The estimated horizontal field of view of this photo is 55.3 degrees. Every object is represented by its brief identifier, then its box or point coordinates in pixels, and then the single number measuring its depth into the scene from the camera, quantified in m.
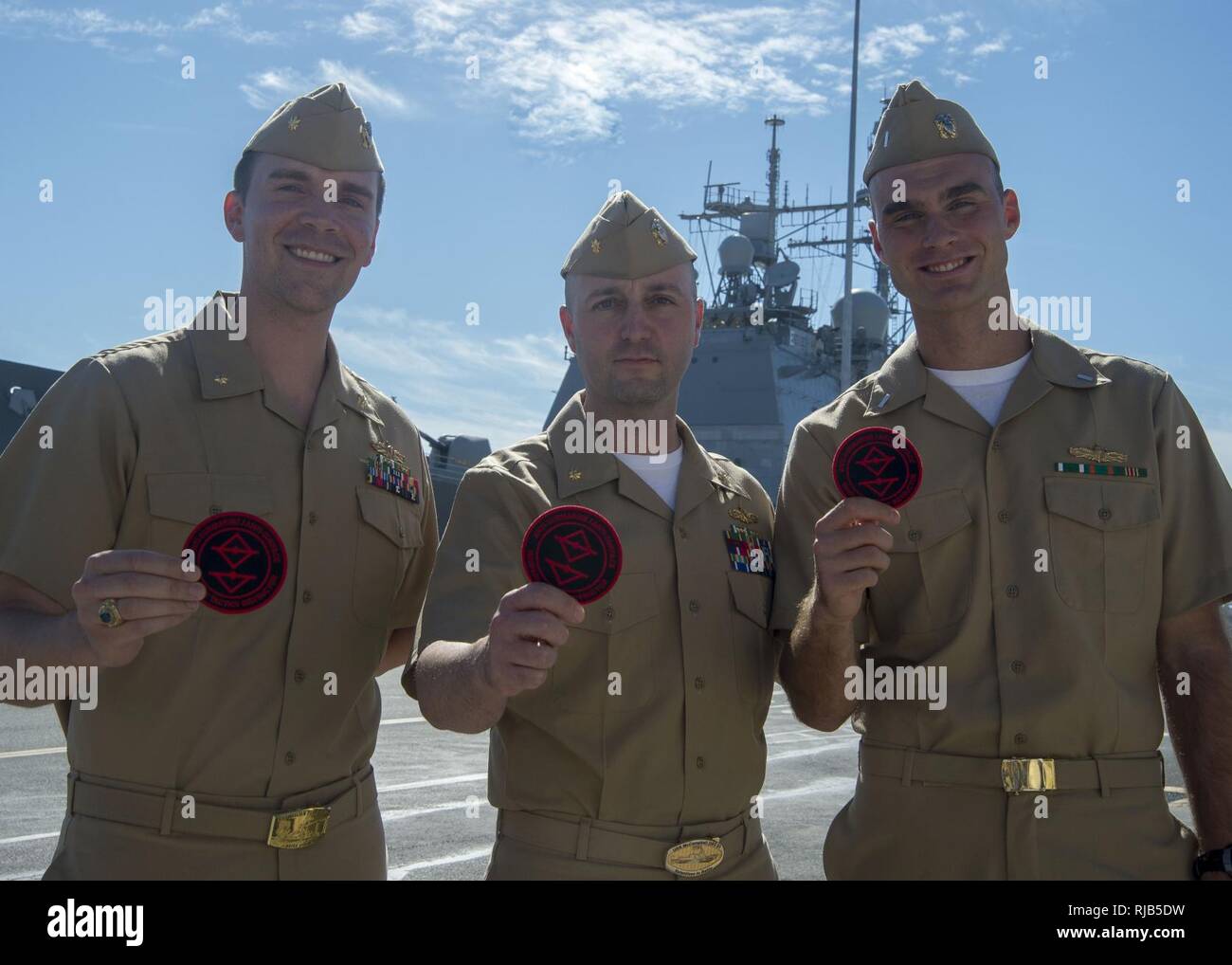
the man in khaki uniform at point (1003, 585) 3.32
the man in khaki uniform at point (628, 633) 3.39
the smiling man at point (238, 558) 3.27
